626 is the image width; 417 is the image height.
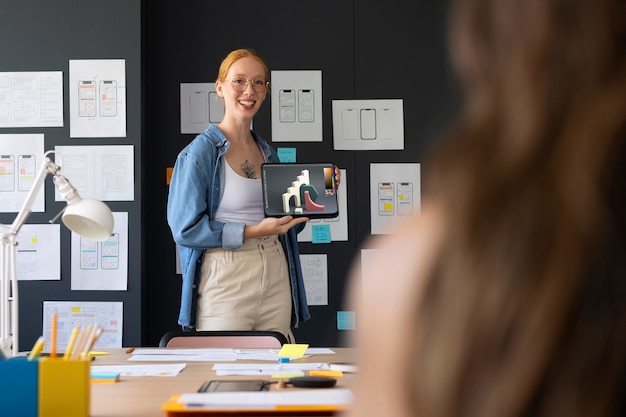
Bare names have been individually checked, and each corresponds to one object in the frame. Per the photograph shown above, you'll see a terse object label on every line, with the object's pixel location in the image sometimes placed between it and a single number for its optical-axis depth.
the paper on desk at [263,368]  2.06
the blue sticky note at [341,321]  4.82
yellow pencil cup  1.43
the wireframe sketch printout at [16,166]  4.51
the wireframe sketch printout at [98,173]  4.50
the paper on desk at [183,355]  2.36
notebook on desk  1.47
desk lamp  2.28
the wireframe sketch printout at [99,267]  4.47
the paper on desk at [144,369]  2.08
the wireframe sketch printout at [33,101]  4.52
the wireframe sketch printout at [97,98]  4.53
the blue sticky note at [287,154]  4.86
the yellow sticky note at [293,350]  2.39
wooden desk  1.60
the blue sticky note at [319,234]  4.84
